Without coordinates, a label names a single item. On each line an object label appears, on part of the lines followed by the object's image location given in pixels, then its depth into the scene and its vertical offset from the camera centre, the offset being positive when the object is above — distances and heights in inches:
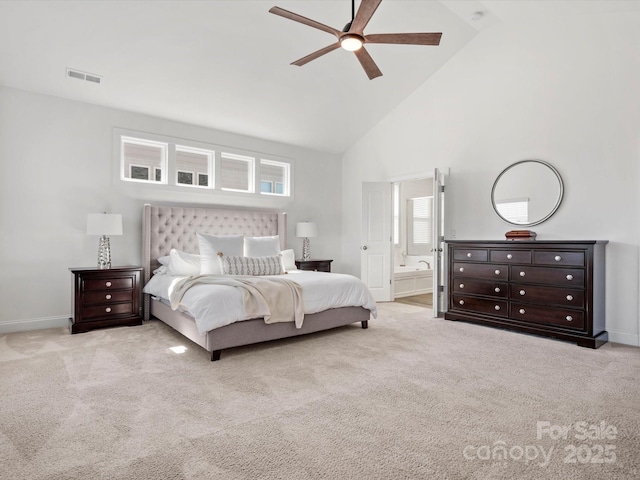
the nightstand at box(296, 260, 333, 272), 237.6 -17.2
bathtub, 277.8 -32.7
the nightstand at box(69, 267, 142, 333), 163.9 -28.0
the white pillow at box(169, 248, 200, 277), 181.5 -13.1
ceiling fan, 107.0 +64.5
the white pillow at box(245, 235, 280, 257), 202.4 -4.9
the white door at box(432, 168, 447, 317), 202.4 -5.3
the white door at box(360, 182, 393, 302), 251.8 +0.1
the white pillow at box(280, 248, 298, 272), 214.2 -12.6
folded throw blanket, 135.4 -21.9
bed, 133.2 -5.8
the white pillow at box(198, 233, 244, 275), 183.7 -5.3
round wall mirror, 174.4 +23.4
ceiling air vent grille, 162.2 +71.8
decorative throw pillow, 177.6 -13.4
